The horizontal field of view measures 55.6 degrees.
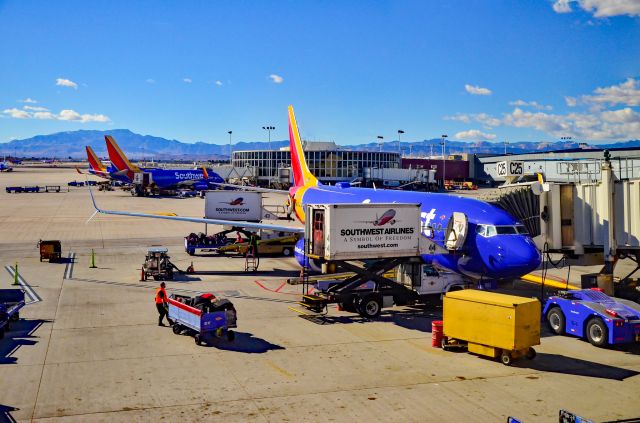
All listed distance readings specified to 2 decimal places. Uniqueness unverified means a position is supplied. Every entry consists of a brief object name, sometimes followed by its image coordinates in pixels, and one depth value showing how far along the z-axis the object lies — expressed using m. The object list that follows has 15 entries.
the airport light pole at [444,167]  133.20
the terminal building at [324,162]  127.50
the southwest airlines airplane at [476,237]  23.67
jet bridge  25.42
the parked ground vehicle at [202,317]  20.52
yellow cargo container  18.28
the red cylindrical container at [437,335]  20.72
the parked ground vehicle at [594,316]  20.17
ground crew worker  22.97
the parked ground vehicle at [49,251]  39.06
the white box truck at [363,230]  23.84
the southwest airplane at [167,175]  107.00
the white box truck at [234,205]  44.06
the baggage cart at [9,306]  21.45
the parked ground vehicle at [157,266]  33.69
